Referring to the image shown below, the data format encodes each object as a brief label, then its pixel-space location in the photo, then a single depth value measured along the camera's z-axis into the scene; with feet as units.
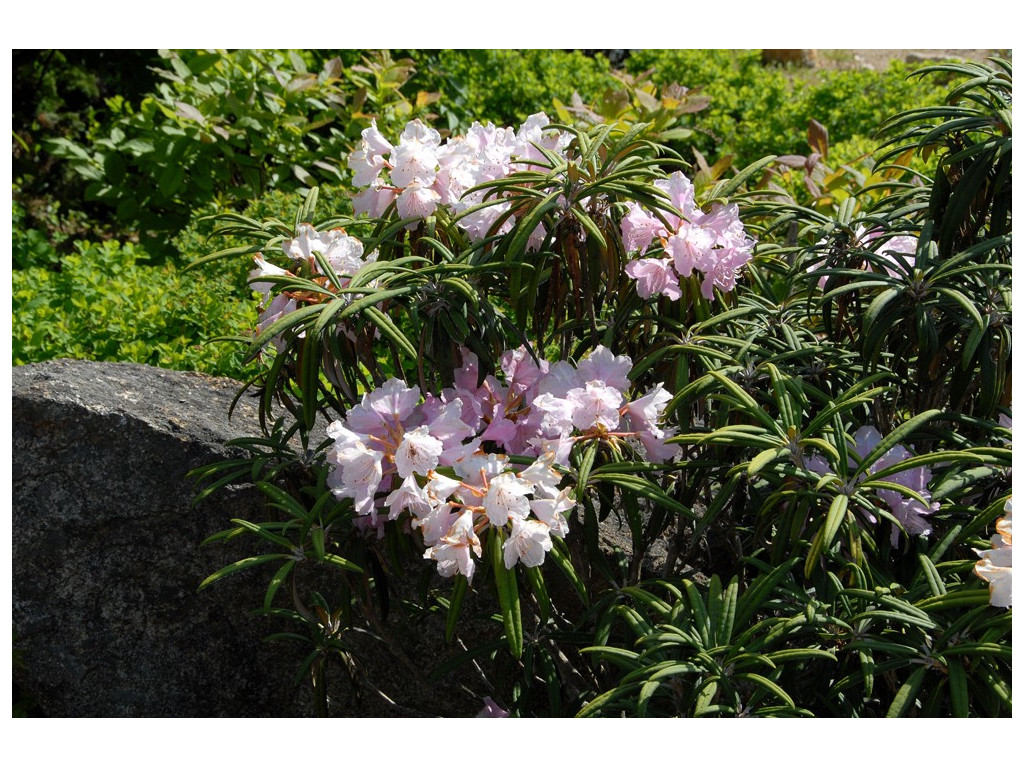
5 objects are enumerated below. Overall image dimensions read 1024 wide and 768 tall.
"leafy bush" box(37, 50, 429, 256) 13.42
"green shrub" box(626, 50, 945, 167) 16.08
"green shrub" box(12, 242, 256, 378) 9.10
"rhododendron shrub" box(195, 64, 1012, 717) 4.66
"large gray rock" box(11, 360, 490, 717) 6.69
